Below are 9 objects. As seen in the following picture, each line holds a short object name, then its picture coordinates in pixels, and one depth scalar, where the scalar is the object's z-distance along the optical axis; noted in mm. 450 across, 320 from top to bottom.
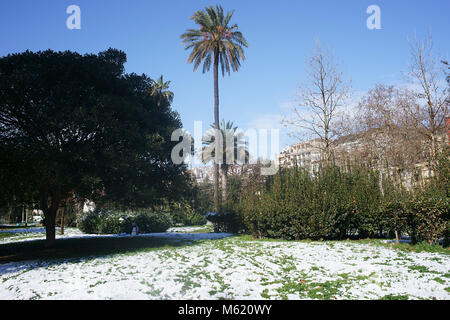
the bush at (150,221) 27109
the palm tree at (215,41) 28750
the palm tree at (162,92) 40944
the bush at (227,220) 21047
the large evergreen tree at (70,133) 11906
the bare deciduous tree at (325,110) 18672
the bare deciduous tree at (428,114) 18984
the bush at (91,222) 26422
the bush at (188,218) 38141
